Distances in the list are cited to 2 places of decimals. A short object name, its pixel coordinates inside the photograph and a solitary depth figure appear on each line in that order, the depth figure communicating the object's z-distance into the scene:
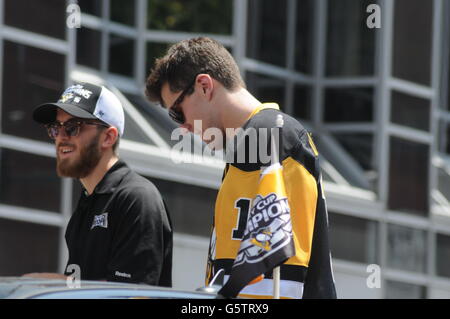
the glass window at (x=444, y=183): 16.55
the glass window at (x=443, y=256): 15.88
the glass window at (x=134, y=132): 12.25
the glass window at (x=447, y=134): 17.71
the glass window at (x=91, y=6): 12.37
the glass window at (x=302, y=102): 16.22
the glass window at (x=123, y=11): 13.06
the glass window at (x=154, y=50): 13.45
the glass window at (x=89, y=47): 12.42
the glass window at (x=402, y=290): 15.08
